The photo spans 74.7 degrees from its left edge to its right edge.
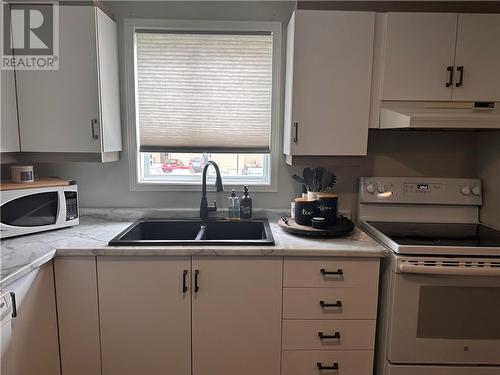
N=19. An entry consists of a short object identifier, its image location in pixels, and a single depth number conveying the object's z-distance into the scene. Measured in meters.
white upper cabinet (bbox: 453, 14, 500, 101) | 1.77
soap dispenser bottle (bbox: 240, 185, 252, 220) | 2.09
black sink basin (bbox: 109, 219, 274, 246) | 2.07
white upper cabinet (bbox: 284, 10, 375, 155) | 1.76
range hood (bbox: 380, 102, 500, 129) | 1.54
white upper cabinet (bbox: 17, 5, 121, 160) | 1.76
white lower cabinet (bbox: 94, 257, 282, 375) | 1.63
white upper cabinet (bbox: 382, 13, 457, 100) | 1.77
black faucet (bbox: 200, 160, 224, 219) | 2.05
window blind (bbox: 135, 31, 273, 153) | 2.07
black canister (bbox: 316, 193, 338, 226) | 1.86
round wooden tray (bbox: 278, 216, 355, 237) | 1.78
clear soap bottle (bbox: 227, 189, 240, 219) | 2.10
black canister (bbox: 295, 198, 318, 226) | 1.88
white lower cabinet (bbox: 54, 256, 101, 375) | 1.62
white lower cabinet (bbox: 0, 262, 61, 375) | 1.27
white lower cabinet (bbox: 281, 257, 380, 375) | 1.65
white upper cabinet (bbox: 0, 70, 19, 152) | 1.73
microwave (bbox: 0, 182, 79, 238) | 1.67
